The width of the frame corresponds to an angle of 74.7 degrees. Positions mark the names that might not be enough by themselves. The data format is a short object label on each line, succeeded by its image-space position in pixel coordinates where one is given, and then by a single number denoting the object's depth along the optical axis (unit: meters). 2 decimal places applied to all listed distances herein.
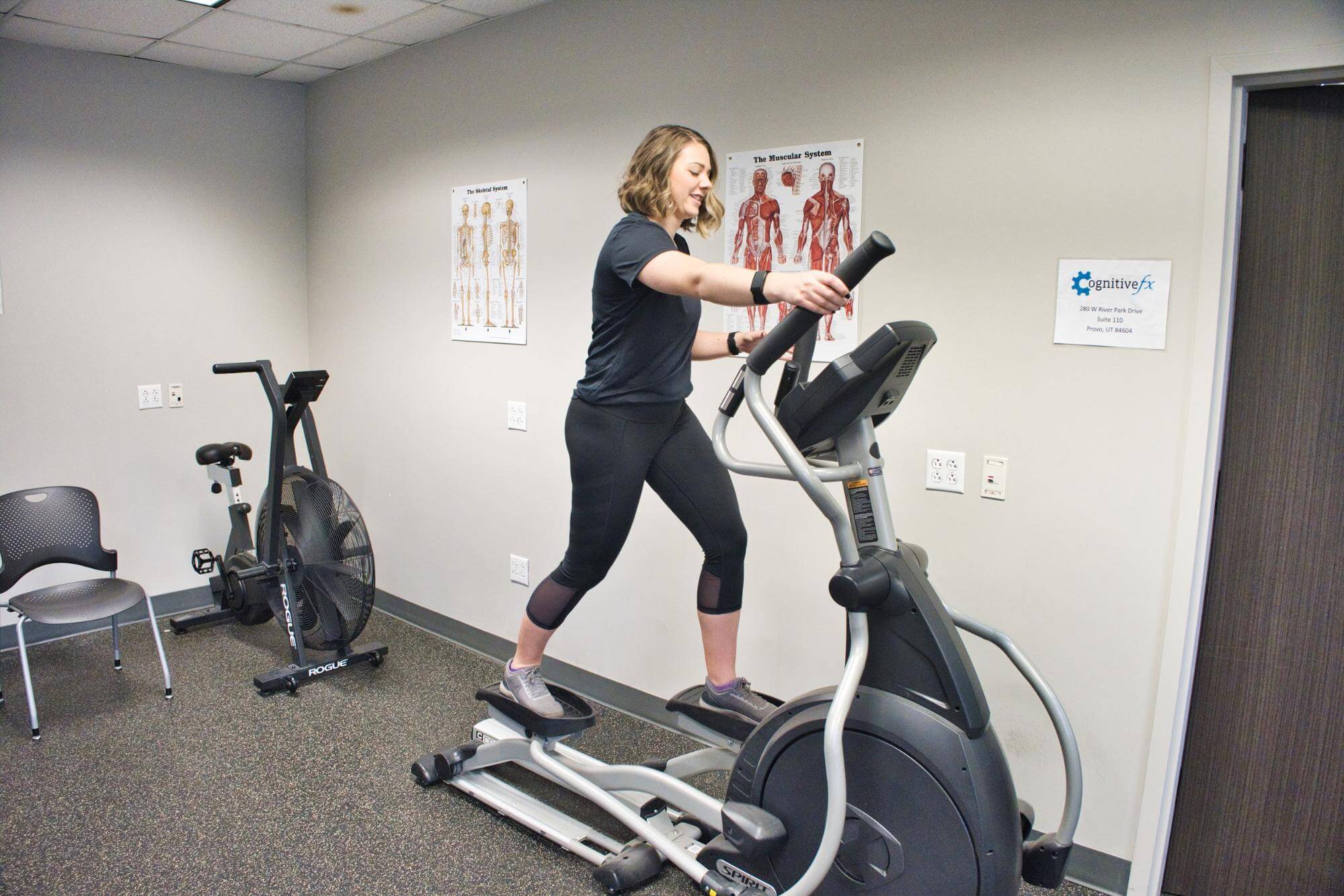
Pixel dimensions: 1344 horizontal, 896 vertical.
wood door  1.88
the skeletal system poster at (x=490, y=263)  3.26
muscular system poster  2.40
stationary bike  3.13
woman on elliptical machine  2.05
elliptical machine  1.50
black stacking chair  2.89
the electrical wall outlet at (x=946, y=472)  2.26
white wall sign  1.95
